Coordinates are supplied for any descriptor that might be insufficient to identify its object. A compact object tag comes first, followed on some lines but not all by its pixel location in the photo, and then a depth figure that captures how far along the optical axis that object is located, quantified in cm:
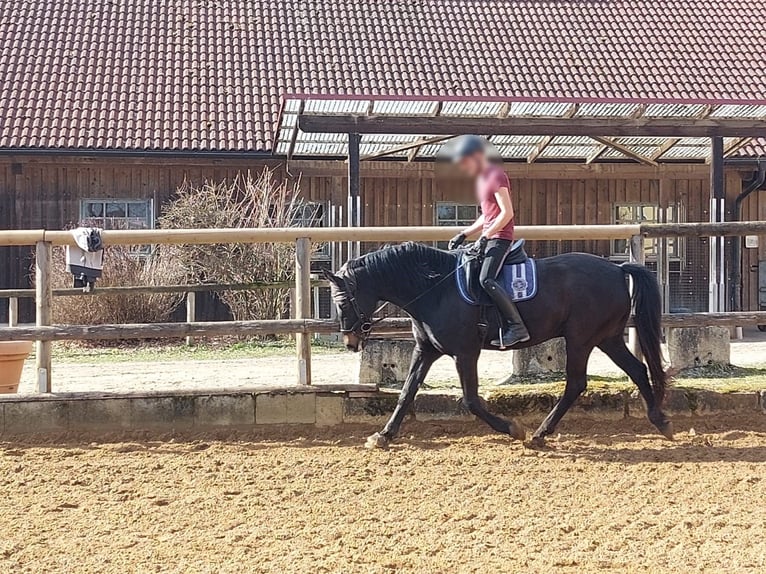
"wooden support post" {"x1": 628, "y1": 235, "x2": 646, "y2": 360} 686
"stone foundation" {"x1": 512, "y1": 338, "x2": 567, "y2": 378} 737
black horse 598
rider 583
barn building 1554
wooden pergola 1220
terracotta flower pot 720
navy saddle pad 600
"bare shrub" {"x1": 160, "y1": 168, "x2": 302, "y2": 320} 1310
